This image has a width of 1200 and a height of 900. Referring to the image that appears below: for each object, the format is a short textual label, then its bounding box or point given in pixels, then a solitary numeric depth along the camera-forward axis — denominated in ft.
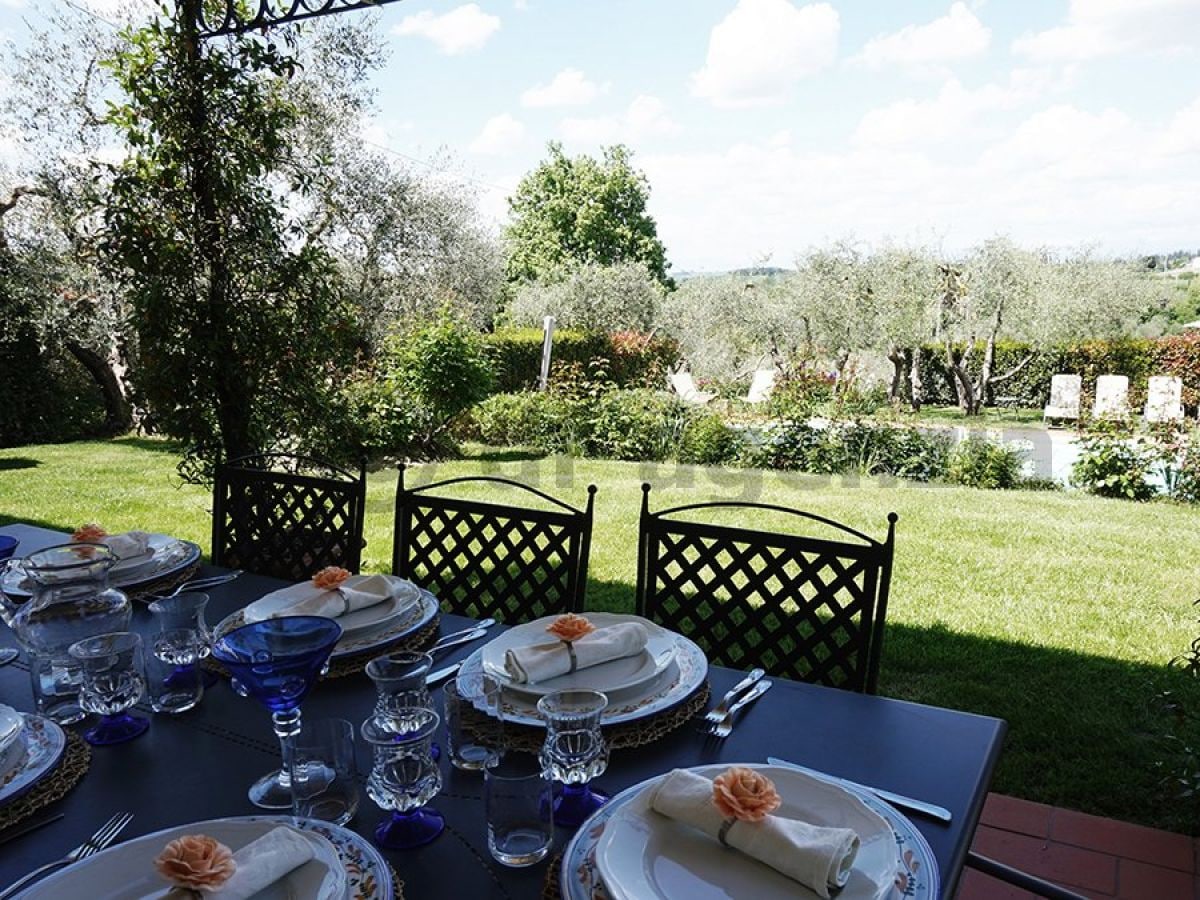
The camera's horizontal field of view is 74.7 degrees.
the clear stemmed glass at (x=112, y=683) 4.02
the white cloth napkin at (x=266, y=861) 2.63
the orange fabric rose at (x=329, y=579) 5.24
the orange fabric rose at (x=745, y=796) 2.92
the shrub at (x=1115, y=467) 19.79
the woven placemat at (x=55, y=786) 3.40
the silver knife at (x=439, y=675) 4.62
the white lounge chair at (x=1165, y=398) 22.77
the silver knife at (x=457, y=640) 5.09
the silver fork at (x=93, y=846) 2.90
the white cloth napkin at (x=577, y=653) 4.23
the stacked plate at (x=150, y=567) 5.90
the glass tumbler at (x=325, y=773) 3.25
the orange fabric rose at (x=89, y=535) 6.23
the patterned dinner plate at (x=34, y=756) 3.51
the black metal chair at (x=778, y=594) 5.29
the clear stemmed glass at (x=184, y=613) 4.59
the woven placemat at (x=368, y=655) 4.79
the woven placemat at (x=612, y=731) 3.93
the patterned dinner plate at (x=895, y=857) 2.81
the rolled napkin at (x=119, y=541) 6.28
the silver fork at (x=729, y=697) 4.14
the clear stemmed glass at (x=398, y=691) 3.60
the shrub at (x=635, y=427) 24.66
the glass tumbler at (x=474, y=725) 3.80
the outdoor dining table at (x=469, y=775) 3.12
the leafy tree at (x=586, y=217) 73.05
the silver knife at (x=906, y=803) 3.34
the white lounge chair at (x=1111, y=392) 27.35
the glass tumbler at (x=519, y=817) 3.06
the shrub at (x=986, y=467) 21.43
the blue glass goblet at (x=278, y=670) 3.49
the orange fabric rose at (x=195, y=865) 2.56
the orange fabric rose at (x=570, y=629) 4.40
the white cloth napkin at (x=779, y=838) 2.73
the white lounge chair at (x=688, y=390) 28.09
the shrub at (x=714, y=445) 23.54
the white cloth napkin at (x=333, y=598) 5.18
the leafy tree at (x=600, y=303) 44.37
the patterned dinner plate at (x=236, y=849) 2.77
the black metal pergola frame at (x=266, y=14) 8.92
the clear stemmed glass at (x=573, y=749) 3.37
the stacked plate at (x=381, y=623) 4.99
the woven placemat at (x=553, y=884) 2.88
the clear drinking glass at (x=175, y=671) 4.40
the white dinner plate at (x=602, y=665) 4.24
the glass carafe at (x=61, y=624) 4.25
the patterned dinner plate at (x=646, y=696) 4.06
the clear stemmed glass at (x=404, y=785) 3.22
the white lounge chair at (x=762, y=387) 27.83
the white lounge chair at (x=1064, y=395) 32.22
